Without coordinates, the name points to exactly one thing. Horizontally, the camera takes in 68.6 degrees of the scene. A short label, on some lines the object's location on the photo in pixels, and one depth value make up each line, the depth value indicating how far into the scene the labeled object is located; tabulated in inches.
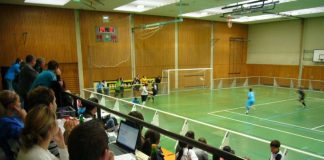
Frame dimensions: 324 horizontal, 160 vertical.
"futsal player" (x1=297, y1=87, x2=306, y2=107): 543.8
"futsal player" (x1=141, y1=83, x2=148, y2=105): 560.7
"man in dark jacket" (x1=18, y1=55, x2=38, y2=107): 211.9
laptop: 114.3
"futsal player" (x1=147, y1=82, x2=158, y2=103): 619.5
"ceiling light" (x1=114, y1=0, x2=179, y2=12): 607.2
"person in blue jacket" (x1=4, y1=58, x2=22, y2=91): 369.8
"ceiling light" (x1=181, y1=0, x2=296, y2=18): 713.0
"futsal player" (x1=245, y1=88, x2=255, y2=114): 490.6
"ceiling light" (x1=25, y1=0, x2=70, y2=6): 552.6
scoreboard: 681.5
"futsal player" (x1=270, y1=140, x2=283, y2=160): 206.1
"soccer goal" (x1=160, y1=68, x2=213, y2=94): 826.8
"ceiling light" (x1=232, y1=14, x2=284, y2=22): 810.8
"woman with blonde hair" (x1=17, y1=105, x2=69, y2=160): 72.8
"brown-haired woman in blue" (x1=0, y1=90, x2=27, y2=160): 95.7
